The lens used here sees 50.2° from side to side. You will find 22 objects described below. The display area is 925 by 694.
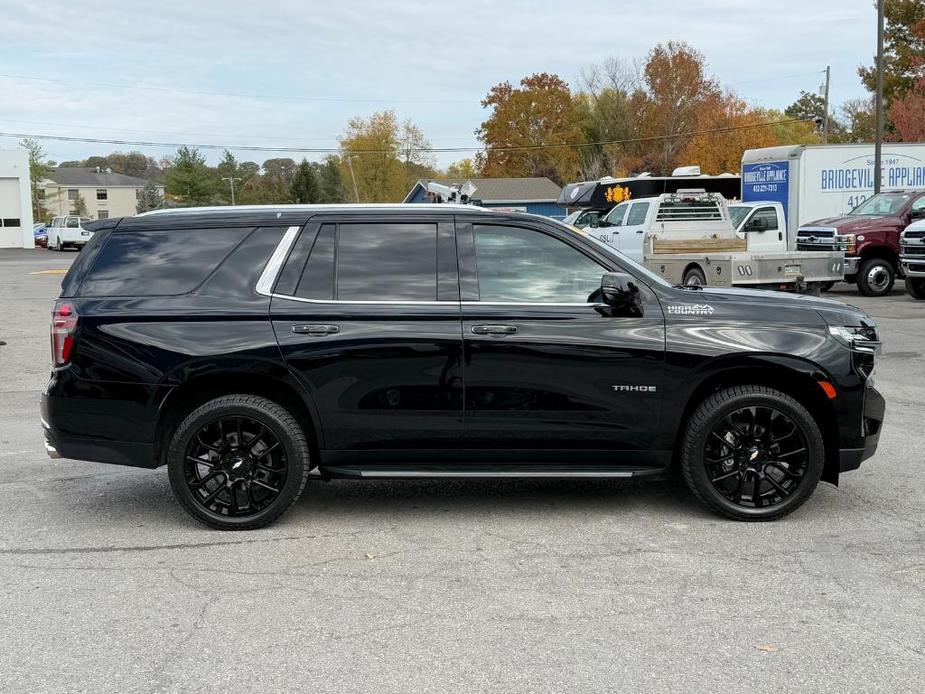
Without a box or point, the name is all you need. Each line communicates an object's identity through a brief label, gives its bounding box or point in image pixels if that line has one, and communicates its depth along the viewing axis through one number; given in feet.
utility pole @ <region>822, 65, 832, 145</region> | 178.81
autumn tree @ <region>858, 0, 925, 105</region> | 177.68
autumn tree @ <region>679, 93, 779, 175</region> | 198.08
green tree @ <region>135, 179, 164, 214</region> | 349.12
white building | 201.46
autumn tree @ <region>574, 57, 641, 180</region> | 241.94
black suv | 18.15
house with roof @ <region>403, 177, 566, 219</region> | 242.78
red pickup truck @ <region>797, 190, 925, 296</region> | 68.13
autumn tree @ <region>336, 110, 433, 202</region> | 305.12
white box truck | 86.58
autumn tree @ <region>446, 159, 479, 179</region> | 348.79
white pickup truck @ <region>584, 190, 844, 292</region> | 57.11
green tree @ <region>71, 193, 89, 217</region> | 408.26
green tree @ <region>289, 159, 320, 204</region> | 324.60
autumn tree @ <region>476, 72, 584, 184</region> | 264.93
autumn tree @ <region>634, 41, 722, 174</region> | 220.43
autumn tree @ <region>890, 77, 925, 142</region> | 149.38
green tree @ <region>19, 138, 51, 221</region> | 327.26
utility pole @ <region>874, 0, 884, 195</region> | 86.33
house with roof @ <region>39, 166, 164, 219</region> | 421.18
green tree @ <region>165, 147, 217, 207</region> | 290.56
